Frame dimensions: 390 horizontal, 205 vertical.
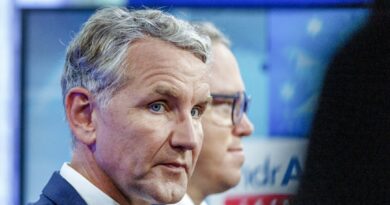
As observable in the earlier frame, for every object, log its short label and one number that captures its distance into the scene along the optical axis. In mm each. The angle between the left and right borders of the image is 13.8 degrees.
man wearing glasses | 2368
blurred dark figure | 1238
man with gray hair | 1849
